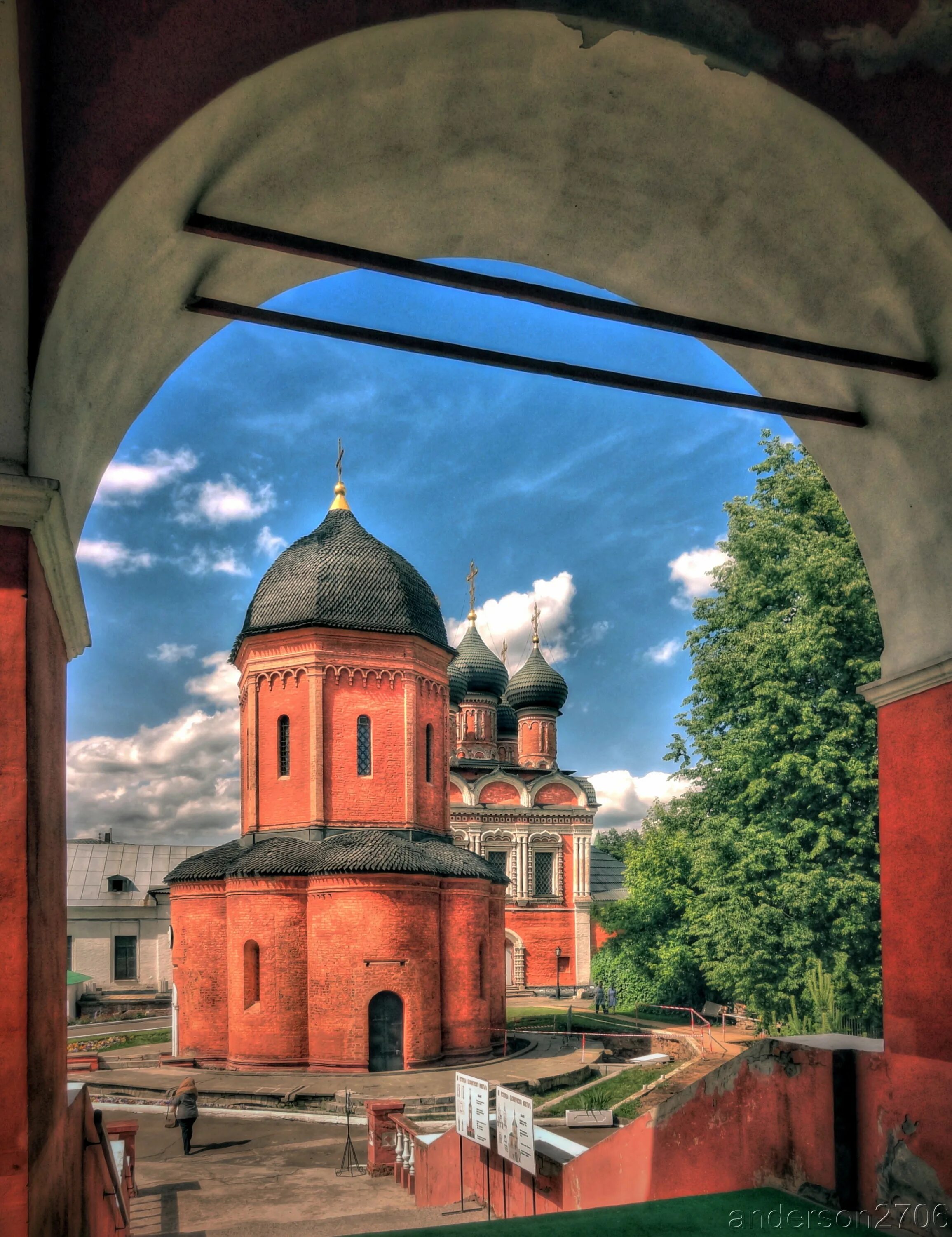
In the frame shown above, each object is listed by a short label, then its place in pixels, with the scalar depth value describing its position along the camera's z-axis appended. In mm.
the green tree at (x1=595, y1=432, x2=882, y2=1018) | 19609
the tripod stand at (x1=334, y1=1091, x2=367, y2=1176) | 16656
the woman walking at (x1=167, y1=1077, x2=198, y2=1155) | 17500
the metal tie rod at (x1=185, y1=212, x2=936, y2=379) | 4363
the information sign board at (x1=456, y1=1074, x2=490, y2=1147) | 11453
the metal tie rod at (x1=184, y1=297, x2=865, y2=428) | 4887
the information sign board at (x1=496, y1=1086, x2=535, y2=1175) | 9805
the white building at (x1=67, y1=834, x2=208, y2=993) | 43250
